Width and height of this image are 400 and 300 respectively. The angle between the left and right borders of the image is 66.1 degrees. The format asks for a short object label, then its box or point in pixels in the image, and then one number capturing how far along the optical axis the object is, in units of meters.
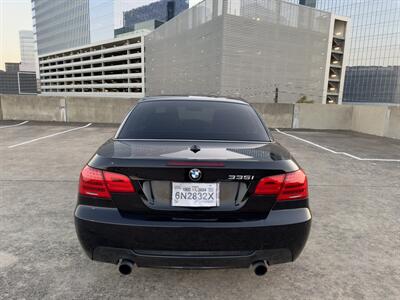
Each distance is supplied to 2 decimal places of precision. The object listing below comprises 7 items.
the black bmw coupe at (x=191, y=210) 2.07
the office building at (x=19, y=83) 190.62
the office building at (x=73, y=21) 105.50
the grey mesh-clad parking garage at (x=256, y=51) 49.59
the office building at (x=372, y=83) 80.25
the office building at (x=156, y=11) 107.32
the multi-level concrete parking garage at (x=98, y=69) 86.12
